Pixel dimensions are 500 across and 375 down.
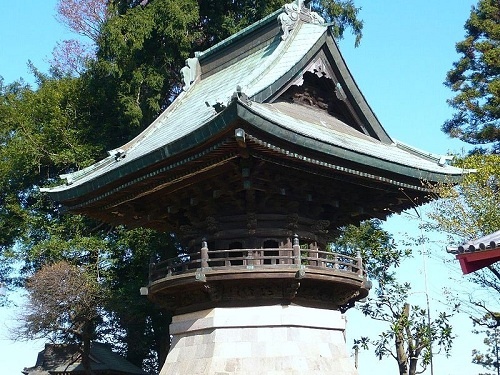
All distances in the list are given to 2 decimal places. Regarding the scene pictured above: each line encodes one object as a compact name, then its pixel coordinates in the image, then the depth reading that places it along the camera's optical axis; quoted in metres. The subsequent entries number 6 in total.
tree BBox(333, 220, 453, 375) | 20.53
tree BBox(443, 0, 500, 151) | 24.38
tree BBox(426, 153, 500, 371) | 14.12
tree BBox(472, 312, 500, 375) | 16.53
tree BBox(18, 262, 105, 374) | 21.53
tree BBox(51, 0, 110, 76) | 29.94
